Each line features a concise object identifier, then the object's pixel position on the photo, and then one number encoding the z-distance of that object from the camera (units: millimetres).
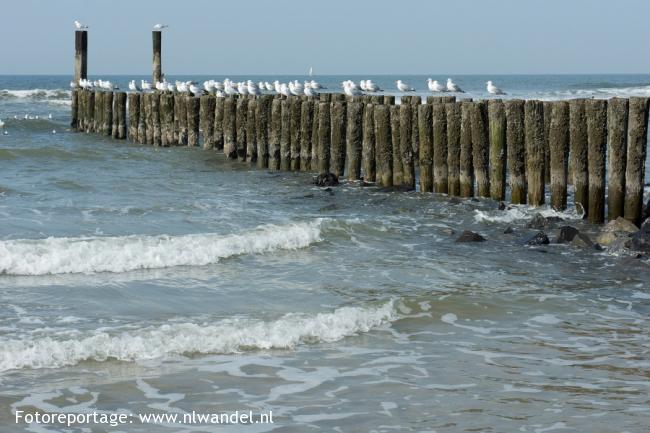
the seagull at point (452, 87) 24062
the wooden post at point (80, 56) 30125
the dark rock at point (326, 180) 17266
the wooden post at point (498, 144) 14305
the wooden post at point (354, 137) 17250
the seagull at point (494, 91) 22786
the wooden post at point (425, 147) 15625
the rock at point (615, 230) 11930
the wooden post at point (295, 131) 18703
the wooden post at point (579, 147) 13055
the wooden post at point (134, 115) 25688
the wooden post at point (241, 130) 20312
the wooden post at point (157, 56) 29750
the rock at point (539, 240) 12008
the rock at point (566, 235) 12042
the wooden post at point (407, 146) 16172
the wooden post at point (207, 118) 21734
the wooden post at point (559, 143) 13328
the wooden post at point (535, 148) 13820
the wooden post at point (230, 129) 20781
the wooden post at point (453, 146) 15133
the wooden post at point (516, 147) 14125
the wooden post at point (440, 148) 15352
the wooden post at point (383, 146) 16516
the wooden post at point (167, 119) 23922
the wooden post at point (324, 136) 17859
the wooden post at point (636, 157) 12406
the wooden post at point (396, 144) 16438
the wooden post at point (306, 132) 18391
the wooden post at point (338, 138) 17547
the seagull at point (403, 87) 27203
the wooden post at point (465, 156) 14953
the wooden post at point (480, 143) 14703
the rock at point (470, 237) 12273
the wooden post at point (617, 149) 12531
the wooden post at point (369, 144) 16969
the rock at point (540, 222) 13039
